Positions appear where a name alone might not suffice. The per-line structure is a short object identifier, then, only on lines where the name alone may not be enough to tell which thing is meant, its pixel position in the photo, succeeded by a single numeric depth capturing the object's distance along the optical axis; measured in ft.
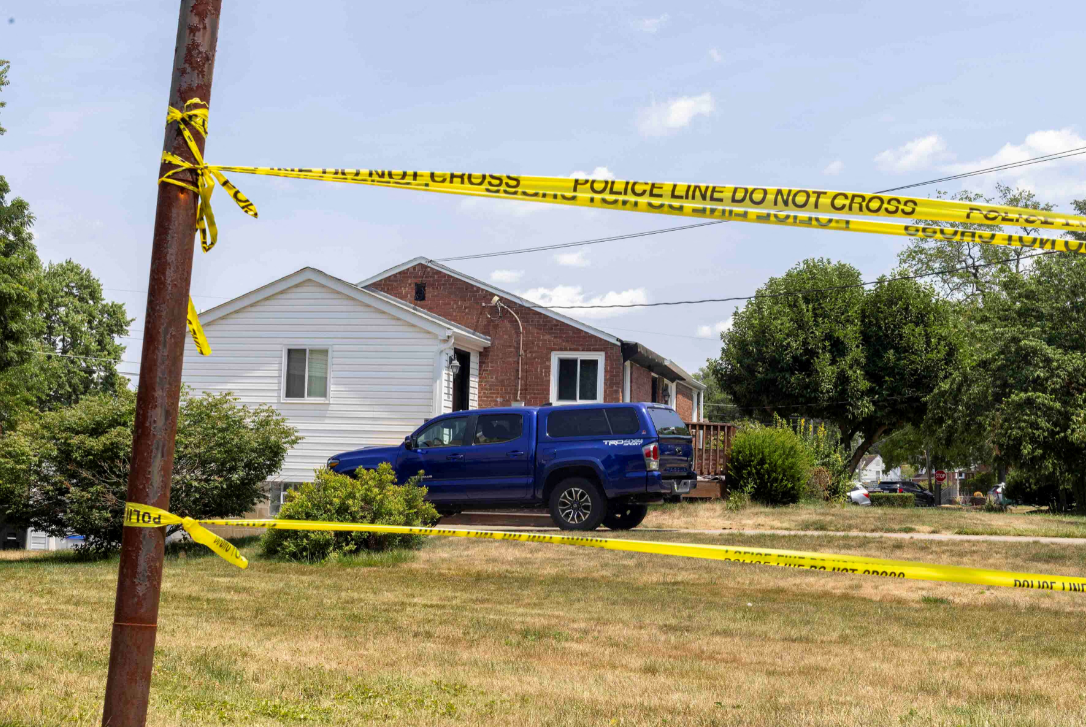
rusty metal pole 12.87
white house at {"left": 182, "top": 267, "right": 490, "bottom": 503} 76.84
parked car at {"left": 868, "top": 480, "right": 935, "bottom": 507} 199.52
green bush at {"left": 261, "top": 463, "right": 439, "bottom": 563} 43.57
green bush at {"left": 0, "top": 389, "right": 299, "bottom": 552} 47.09
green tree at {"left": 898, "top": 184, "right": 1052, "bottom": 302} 168.96
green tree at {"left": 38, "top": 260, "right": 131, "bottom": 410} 176.04
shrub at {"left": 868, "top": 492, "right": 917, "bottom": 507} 166.56
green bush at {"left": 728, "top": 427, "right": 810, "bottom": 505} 74.38
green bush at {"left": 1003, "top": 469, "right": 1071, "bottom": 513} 139.49
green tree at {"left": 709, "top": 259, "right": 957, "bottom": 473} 129.18
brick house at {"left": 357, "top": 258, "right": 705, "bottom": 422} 84.53
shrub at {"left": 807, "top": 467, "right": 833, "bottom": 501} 82.17
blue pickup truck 51.72
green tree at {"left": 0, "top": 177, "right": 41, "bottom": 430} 85.35
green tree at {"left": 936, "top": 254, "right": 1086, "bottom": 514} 100.07
